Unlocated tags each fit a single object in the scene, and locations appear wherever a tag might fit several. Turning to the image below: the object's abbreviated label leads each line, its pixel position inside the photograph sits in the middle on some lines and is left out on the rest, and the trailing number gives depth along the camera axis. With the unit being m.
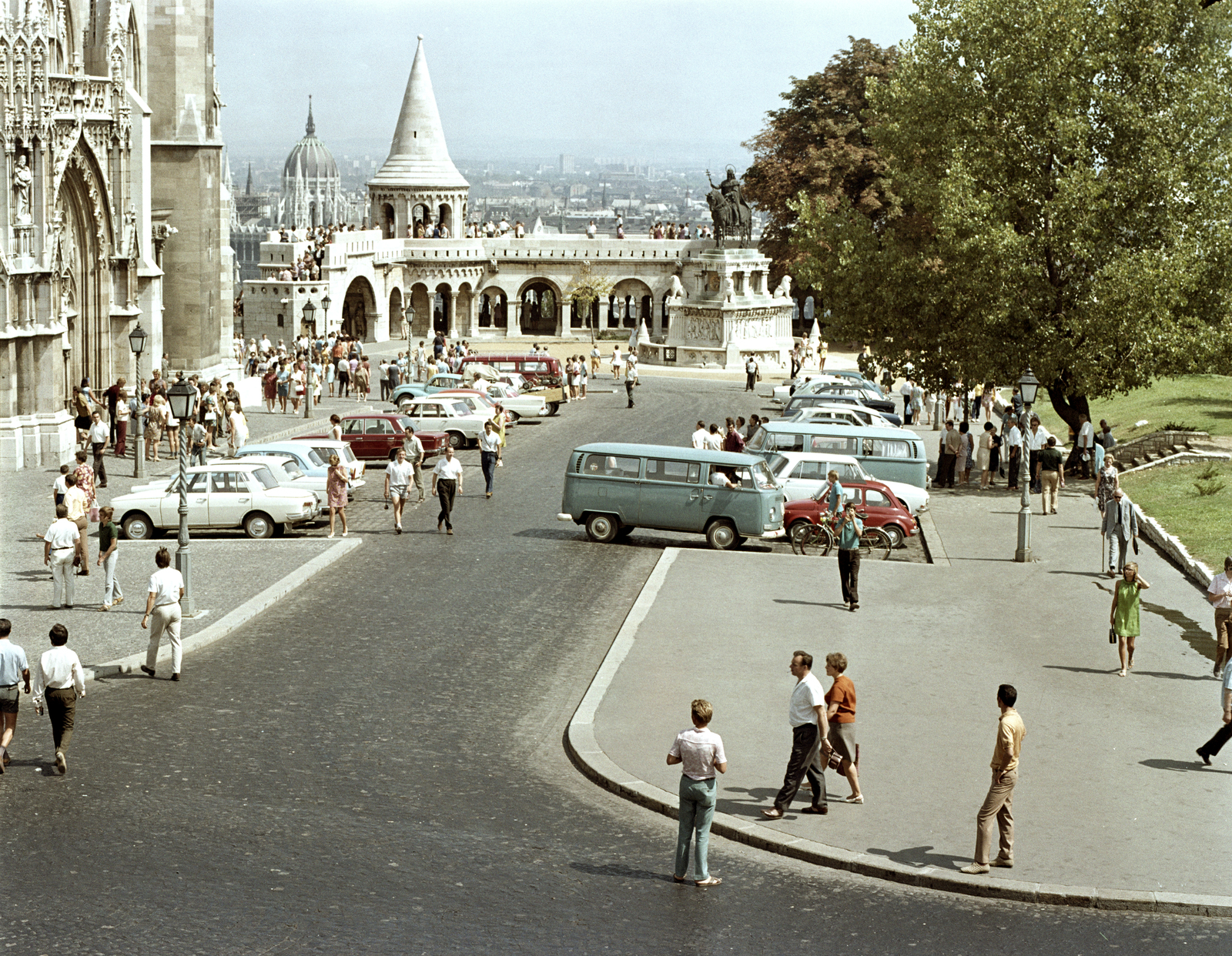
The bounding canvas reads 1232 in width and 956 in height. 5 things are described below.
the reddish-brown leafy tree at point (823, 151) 77.62
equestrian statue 75.06
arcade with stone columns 81.06
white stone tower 94.38
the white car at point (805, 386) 48.06
